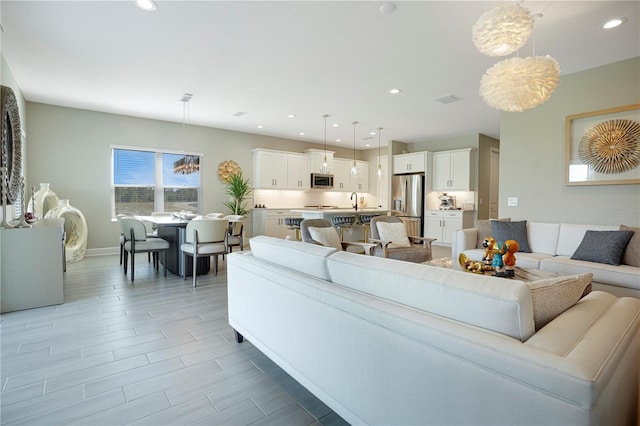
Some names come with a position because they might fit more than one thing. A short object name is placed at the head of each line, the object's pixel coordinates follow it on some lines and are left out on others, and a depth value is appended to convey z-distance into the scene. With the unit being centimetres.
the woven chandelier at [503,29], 213
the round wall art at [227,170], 777
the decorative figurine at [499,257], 269
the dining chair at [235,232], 510
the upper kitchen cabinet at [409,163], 870
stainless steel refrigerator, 860
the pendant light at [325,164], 652
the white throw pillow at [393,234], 468
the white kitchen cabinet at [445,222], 795
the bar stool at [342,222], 667
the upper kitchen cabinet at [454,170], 799
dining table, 473
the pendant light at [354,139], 709
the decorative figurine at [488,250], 281
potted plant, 763
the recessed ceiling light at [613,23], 303
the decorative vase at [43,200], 534
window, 666
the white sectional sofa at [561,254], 302
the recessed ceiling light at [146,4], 275
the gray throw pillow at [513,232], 418
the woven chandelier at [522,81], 246
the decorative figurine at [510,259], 264
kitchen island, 650
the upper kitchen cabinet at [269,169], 821
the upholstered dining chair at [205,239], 440
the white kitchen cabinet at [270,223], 806
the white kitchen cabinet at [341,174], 982
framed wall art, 380
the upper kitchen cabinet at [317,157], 913
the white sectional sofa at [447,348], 91
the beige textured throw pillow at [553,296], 120
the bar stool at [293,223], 658
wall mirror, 353
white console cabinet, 330
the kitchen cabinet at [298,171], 877
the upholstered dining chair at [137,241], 462
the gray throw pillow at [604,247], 324
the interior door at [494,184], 866
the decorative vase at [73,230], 552
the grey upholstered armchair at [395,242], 435
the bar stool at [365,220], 717
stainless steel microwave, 925
